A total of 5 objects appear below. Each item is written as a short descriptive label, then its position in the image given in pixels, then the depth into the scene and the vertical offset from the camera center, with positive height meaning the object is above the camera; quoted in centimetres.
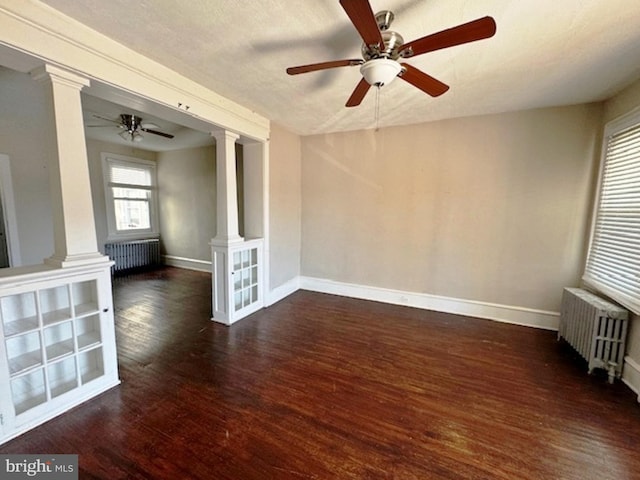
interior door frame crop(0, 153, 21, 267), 367 -6
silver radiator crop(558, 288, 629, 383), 229 -101
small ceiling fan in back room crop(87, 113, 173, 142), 363 +119
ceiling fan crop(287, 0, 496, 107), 129 +95
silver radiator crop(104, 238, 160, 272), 542 -93
